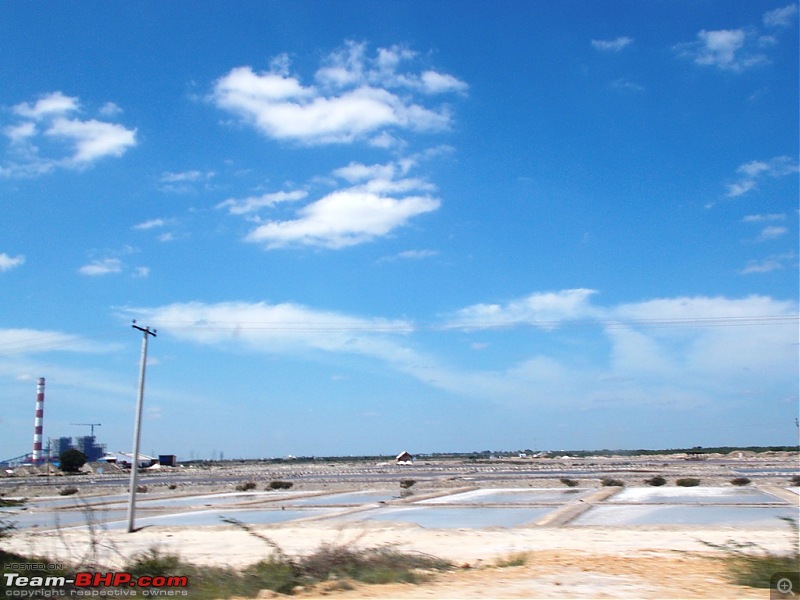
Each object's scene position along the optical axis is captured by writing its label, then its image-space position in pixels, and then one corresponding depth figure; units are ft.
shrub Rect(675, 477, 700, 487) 132.36
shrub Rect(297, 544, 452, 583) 35.83
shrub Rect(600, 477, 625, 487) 137.90
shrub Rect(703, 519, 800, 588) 31.14
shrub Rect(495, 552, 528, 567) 40.34
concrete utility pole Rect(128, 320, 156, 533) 75.72
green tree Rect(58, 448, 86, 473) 345.72
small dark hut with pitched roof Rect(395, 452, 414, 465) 350.43
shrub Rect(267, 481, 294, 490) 159.51
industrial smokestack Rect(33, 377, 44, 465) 362.33
